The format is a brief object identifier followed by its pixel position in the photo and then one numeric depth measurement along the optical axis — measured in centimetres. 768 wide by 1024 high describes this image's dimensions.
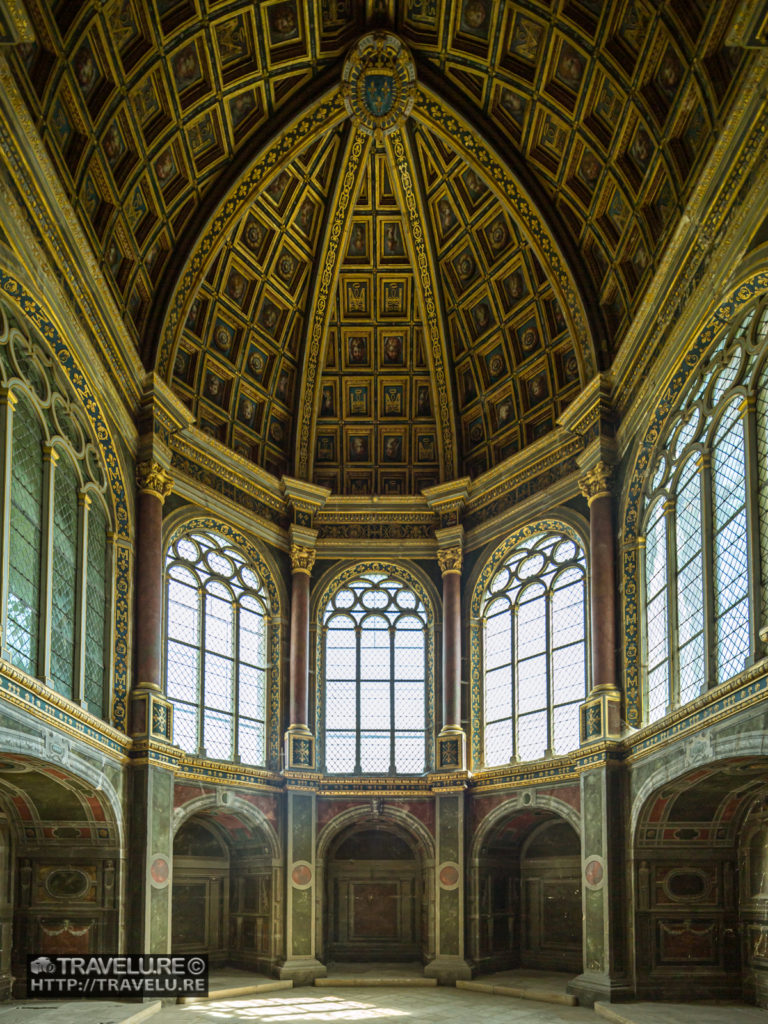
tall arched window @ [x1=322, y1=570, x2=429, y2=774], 2706
